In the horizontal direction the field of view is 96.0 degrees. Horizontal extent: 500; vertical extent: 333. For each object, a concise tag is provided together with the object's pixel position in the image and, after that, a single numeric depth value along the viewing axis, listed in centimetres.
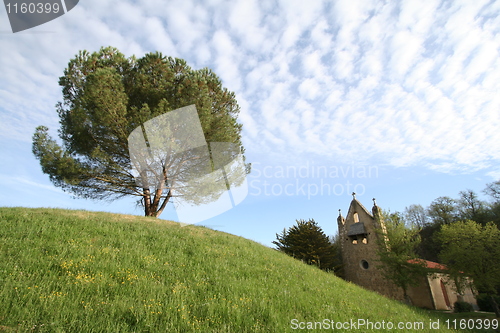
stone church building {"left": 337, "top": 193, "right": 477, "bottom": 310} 2014
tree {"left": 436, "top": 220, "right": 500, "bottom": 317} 1548
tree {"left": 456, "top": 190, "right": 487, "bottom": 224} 3545
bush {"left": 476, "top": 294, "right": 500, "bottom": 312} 2125
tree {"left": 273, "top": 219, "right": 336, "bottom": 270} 2191
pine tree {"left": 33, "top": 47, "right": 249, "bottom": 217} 1327
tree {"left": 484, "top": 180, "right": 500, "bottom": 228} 3042
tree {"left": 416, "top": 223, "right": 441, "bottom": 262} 3524
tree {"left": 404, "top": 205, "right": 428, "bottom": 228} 4759
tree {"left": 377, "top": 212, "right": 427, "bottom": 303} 1845
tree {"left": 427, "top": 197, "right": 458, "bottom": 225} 3963
